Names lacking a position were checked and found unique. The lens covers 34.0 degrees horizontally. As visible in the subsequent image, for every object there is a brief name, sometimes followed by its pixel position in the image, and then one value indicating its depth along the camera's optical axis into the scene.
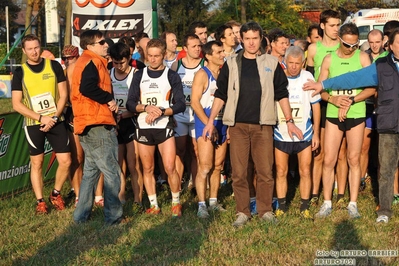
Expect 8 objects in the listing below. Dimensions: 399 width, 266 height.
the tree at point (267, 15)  38.50
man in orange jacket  6.93
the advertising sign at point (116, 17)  14.12
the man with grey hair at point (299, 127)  7.38
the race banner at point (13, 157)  8.88
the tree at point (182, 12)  43.56
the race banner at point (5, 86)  28.04
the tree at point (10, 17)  63.83
